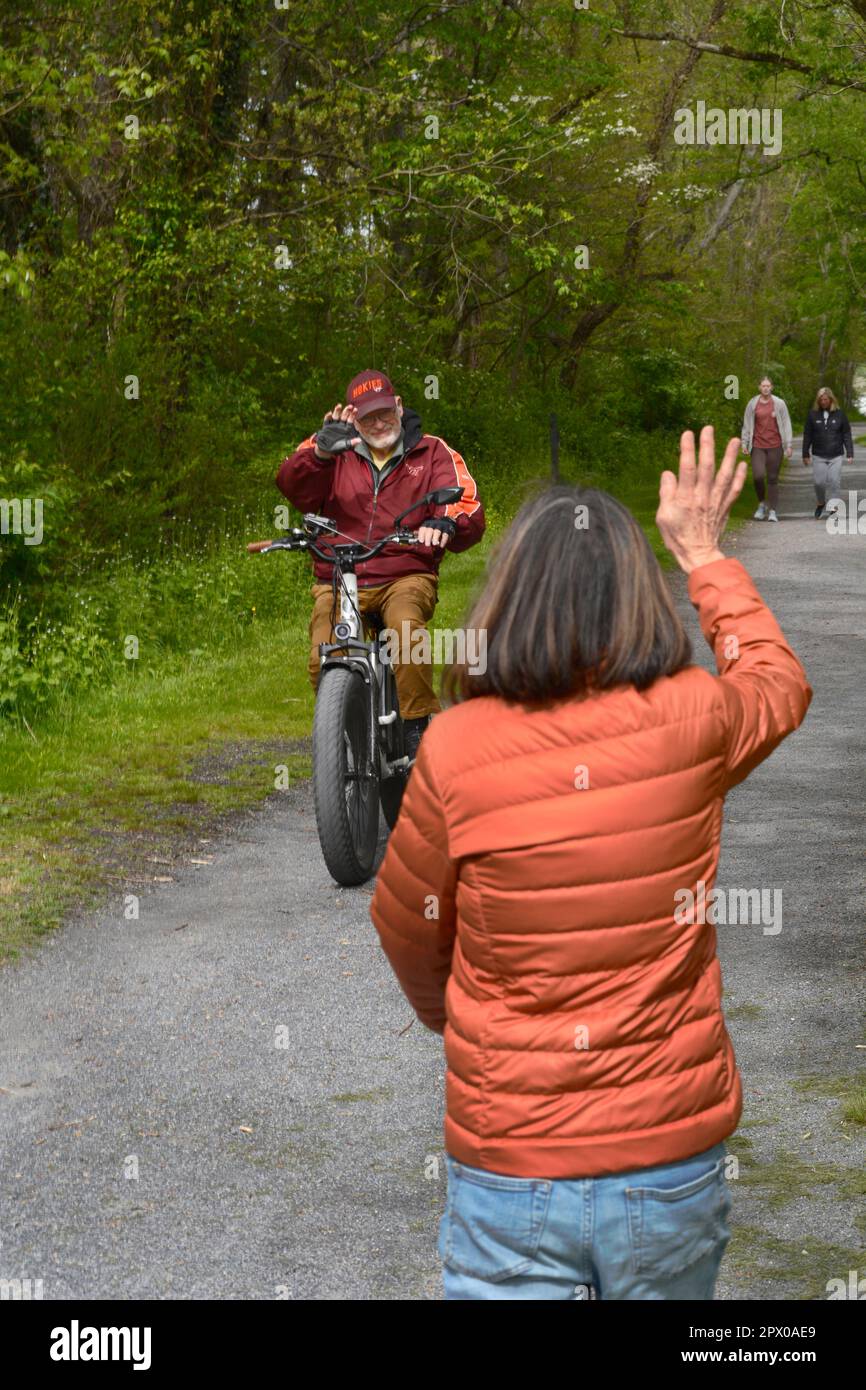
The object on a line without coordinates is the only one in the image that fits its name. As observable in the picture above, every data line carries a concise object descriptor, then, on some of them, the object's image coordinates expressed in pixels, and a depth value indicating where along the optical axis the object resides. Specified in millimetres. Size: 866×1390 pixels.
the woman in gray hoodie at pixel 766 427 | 23094
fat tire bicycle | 6984
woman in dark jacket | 24328
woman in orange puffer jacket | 2334
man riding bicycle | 7379
